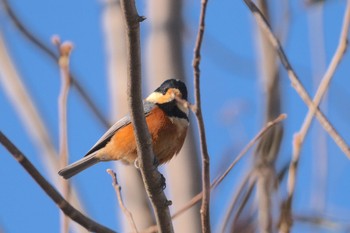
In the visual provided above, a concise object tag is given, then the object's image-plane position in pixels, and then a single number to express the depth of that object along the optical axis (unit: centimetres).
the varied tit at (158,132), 832
